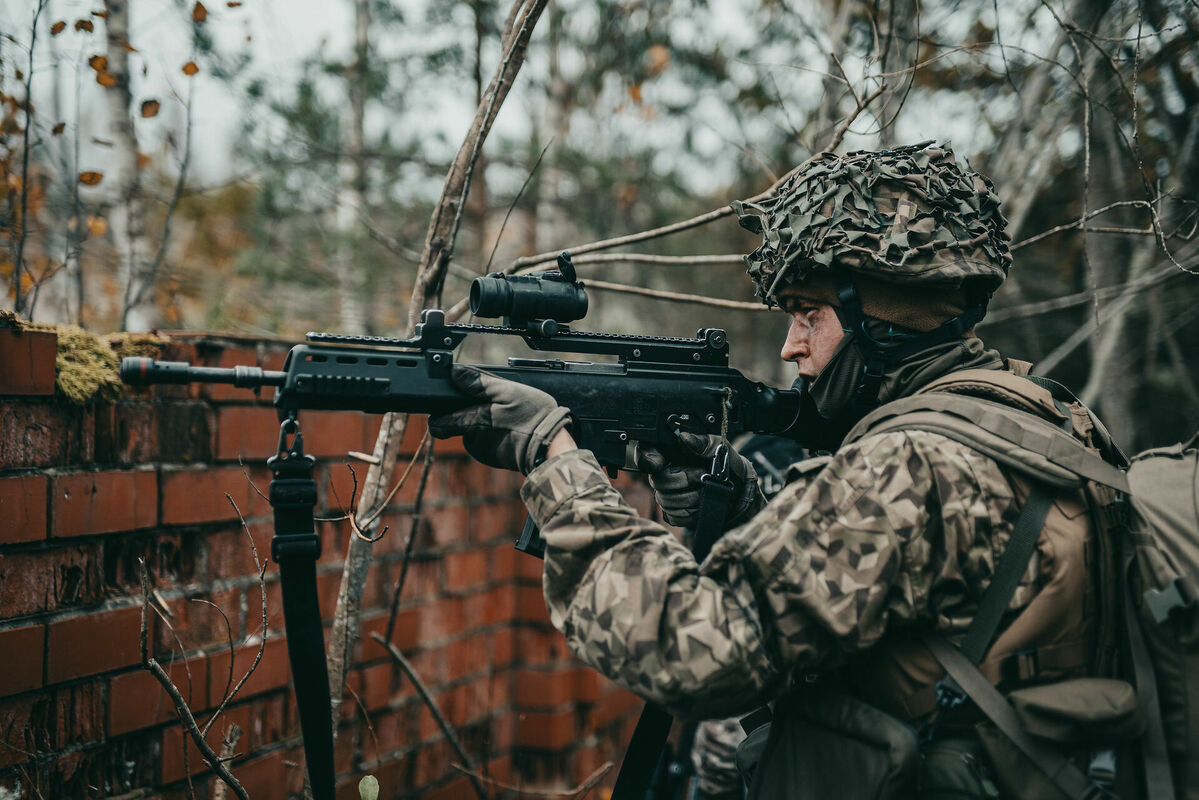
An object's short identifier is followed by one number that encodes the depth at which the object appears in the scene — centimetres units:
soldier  141
